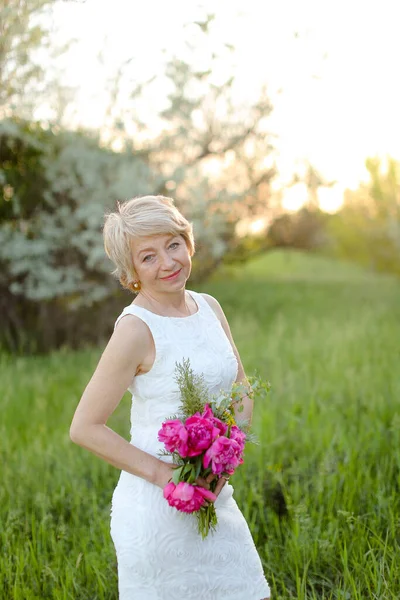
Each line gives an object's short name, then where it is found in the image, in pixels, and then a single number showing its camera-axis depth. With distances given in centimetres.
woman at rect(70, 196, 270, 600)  245
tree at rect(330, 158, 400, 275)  2269
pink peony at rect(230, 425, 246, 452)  230
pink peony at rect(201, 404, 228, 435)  227
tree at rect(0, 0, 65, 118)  504
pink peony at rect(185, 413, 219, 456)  221
